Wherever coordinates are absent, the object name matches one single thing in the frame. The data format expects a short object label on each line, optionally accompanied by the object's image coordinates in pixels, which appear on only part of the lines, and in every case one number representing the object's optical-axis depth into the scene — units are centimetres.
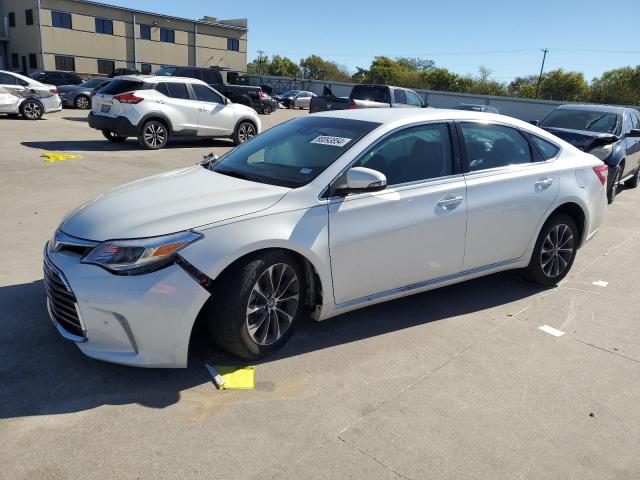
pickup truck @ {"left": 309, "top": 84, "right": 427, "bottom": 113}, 1678
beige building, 4672
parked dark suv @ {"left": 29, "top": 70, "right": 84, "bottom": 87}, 2541
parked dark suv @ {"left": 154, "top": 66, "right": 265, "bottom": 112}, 2075
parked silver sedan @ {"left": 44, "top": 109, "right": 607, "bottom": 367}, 312
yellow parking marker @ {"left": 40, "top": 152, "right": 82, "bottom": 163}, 1044
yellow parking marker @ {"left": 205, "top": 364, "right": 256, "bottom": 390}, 331
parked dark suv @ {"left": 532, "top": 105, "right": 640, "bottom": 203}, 910
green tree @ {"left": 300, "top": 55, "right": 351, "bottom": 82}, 9912
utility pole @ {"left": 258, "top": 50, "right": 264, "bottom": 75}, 10344
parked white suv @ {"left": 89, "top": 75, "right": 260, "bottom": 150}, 1230
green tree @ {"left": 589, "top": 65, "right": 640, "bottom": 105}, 5025
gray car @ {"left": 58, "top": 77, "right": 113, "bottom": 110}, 2305
